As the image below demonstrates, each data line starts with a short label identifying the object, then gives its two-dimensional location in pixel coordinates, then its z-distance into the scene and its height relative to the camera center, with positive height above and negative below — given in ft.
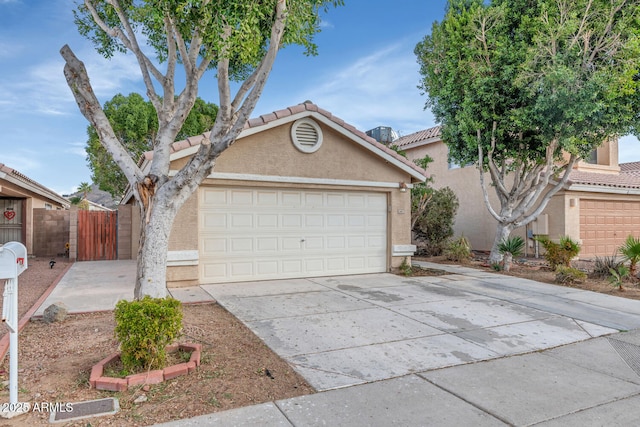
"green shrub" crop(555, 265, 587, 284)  32.24 -5.04
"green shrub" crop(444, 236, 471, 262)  46.55 -4.30
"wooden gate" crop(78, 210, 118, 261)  49.14 -2.29
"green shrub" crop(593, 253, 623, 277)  33.86 -4.54
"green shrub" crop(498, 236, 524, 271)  39.37 -3.53
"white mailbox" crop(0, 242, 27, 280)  10.48 -1.21
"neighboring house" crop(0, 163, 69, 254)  51.37 +0.08
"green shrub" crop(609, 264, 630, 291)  29.86 -4.78
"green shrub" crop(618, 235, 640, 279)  31.30 -3.04
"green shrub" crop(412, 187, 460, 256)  49.78 -0.64
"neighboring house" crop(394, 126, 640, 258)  50.44 +1.61
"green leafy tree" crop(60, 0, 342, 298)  16.74 +6.27
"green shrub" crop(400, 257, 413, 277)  36.34 -4.97
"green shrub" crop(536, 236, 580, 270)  37.45 -3.53
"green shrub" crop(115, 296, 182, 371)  12.69 -3.70
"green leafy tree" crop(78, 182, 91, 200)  129.88 +10.10
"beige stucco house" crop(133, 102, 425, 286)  30.25 +0.81
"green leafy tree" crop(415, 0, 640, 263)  33.50 +11.90
